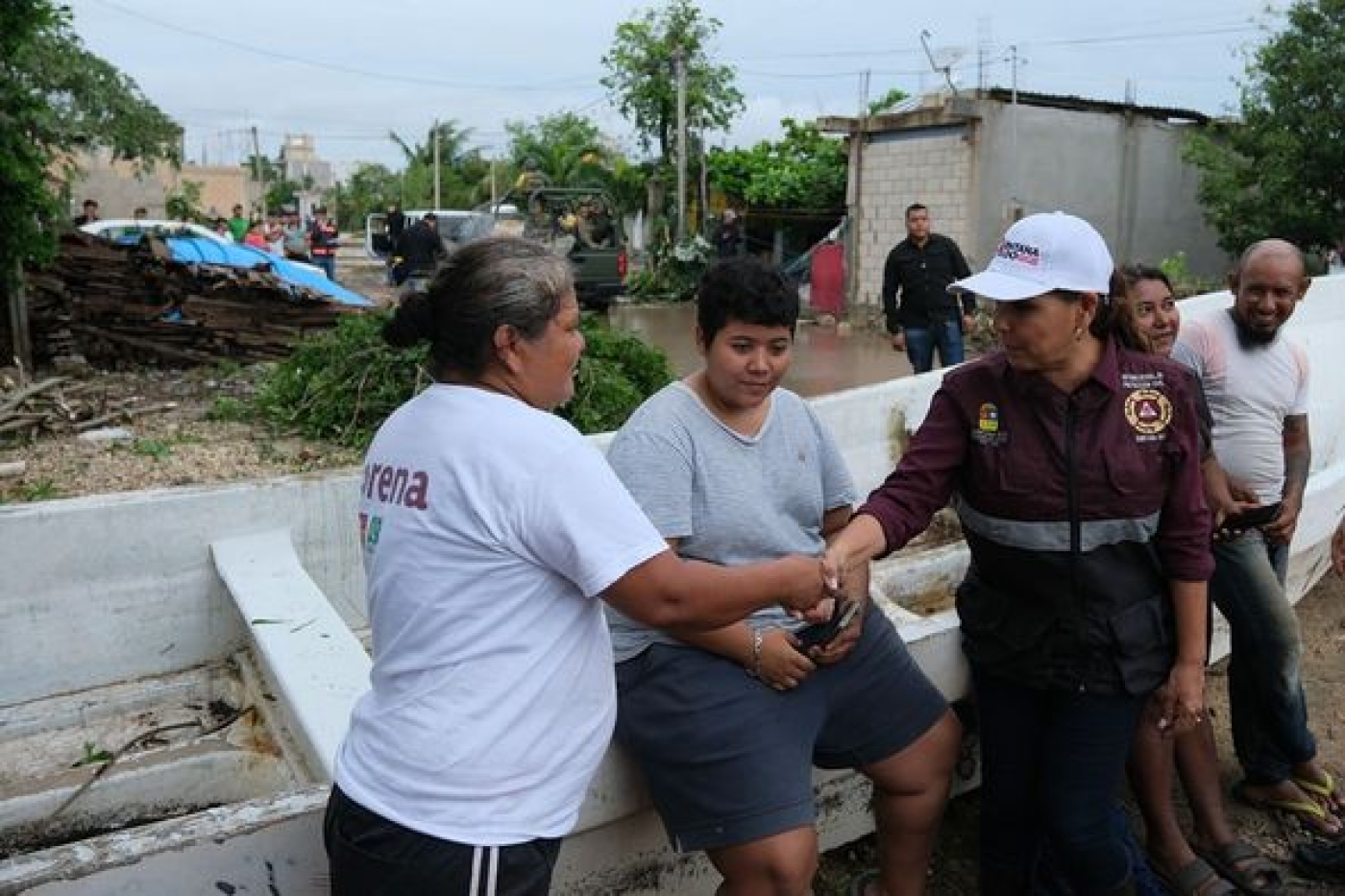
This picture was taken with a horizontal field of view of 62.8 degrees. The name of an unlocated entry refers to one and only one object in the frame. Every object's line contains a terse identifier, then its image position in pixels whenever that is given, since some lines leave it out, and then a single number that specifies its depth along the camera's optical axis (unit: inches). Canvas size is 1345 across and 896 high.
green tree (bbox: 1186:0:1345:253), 529.3
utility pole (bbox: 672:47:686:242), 750.1
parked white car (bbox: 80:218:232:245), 495.8
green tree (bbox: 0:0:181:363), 271.3
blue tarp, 417.4
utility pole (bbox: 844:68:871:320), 652.1
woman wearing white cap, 88.7
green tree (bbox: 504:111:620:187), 938.1
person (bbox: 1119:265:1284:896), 114.0
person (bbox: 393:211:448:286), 582.9
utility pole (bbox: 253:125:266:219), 2392.5
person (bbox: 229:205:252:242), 845.2
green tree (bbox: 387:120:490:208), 1739.7
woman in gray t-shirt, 84.8
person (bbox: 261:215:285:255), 897.6
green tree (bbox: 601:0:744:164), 792.9
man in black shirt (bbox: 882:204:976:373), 316.8
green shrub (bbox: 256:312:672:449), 204.4
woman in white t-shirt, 62.6
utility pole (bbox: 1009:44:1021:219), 596.7
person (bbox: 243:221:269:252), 877.8
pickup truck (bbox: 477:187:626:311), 659.4
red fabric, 684.1
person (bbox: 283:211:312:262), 823.7
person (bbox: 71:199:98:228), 635.7
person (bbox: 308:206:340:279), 778.4
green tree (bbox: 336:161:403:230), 1961.9
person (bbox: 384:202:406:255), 668.7
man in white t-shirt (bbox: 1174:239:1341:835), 122.0
